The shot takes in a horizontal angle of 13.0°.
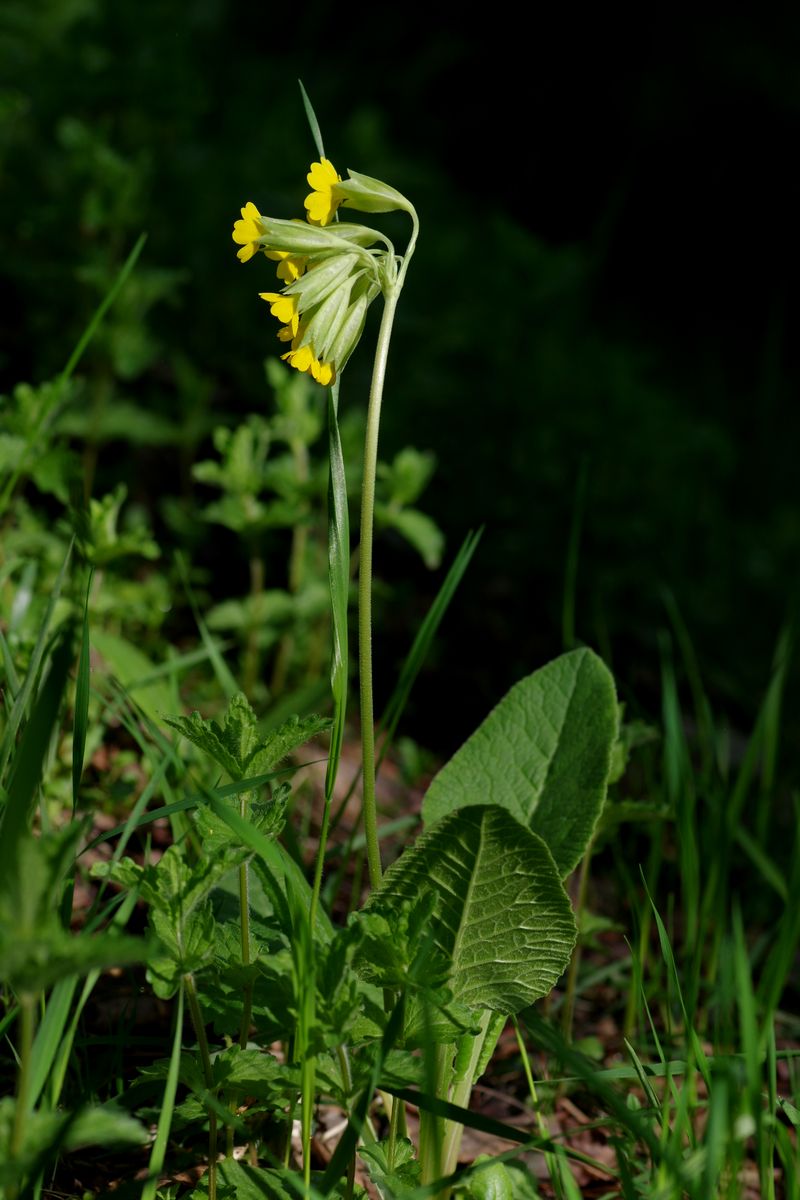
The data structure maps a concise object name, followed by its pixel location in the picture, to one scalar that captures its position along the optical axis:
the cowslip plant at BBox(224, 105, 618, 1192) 0.65
